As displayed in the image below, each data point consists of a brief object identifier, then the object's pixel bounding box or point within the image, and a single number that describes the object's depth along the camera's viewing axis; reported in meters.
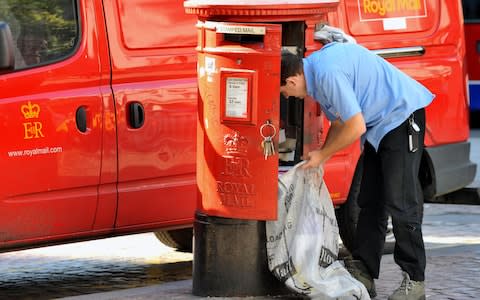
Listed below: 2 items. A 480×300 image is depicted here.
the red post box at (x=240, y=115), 12.17
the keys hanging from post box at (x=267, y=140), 12.30
